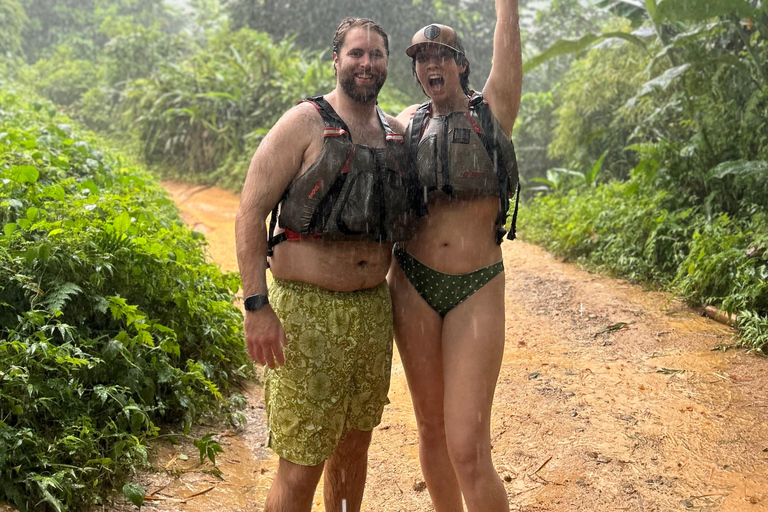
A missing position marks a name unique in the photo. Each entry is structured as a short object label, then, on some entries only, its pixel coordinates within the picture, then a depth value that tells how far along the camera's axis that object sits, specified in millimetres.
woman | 2604
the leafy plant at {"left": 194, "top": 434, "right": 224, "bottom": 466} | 3496
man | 2537
